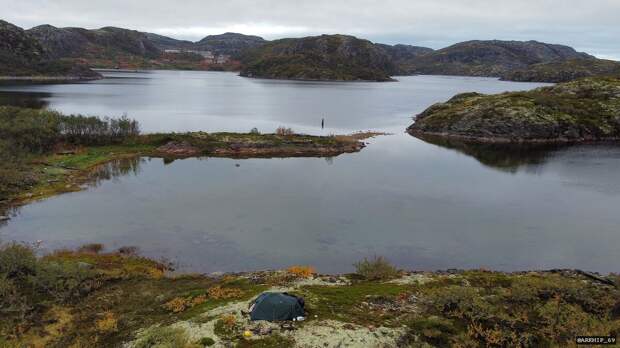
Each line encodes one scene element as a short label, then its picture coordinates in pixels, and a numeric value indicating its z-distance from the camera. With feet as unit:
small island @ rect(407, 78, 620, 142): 434.71
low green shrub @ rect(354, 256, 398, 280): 124.47
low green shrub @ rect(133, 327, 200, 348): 78.54
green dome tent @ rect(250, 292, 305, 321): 88.84
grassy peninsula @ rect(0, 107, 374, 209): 228.61
